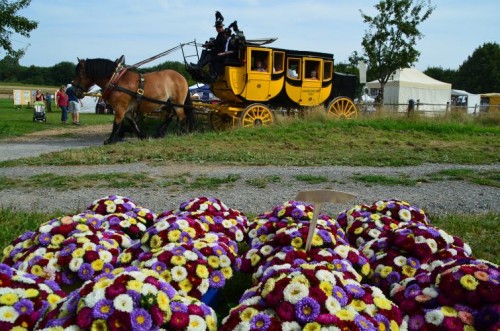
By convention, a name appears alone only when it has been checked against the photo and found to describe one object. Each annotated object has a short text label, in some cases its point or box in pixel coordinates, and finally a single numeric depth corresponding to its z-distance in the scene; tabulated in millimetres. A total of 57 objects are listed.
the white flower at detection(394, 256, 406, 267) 2500
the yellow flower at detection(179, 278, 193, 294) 2264
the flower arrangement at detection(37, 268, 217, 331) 1636
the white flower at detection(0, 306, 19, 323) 1835
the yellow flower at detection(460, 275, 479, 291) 1921
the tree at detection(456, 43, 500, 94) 61844
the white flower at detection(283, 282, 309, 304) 1756
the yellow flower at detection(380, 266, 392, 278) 2486
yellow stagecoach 12461
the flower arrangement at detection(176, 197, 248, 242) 3092
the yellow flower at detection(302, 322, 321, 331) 1628
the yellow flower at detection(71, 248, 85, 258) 2523
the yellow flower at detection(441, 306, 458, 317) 1895
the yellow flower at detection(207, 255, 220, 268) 2447
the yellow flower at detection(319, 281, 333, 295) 1811
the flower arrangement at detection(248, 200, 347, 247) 2874
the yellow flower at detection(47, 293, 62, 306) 2001
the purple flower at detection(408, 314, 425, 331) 1904
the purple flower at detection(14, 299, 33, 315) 1898
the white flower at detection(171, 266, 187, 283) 2262
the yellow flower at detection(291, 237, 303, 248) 2562
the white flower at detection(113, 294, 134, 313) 1662
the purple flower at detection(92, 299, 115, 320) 1635
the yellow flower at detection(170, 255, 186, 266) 2325
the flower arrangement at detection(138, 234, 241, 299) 2281
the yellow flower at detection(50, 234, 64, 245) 2666
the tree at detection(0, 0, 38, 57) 13984
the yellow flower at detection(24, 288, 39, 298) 1976
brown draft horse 11531
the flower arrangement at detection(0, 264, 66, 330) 1856
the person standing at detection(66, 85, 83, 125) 20906
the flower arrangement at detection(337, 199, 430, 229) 3273
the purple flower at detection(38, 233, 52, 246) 2664
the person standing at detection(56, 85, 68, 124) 22844
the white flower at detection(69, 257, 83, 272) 2477
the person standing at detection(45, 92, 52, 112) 35109
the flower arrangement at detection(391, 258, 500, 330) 1857
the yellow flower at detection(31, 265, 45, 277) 2418
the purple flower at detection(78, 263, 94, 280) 2490
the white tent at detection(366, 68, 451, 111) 32969
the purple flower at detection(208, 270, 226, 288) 2395
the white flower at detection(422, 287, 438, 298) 2006
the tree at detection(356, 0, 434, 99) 27969
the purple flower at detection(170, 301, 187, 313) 1778
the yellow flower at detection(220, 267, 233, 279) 2475
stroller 21750
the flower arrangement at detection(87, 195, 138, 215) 3375
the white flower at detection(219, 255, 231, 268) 2486
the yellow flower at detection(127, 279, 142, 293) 1749
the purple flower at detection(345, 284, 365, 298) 1873
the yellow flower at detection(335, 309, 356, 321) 1671
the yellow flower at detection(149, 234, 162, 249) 2654
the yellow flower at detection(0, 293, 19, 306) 1891
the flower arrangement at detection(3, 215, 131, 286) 2482
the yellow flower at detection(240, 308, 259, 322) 1741
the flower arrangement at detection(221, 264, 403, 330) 1676
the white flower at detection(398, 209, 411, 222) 3252
